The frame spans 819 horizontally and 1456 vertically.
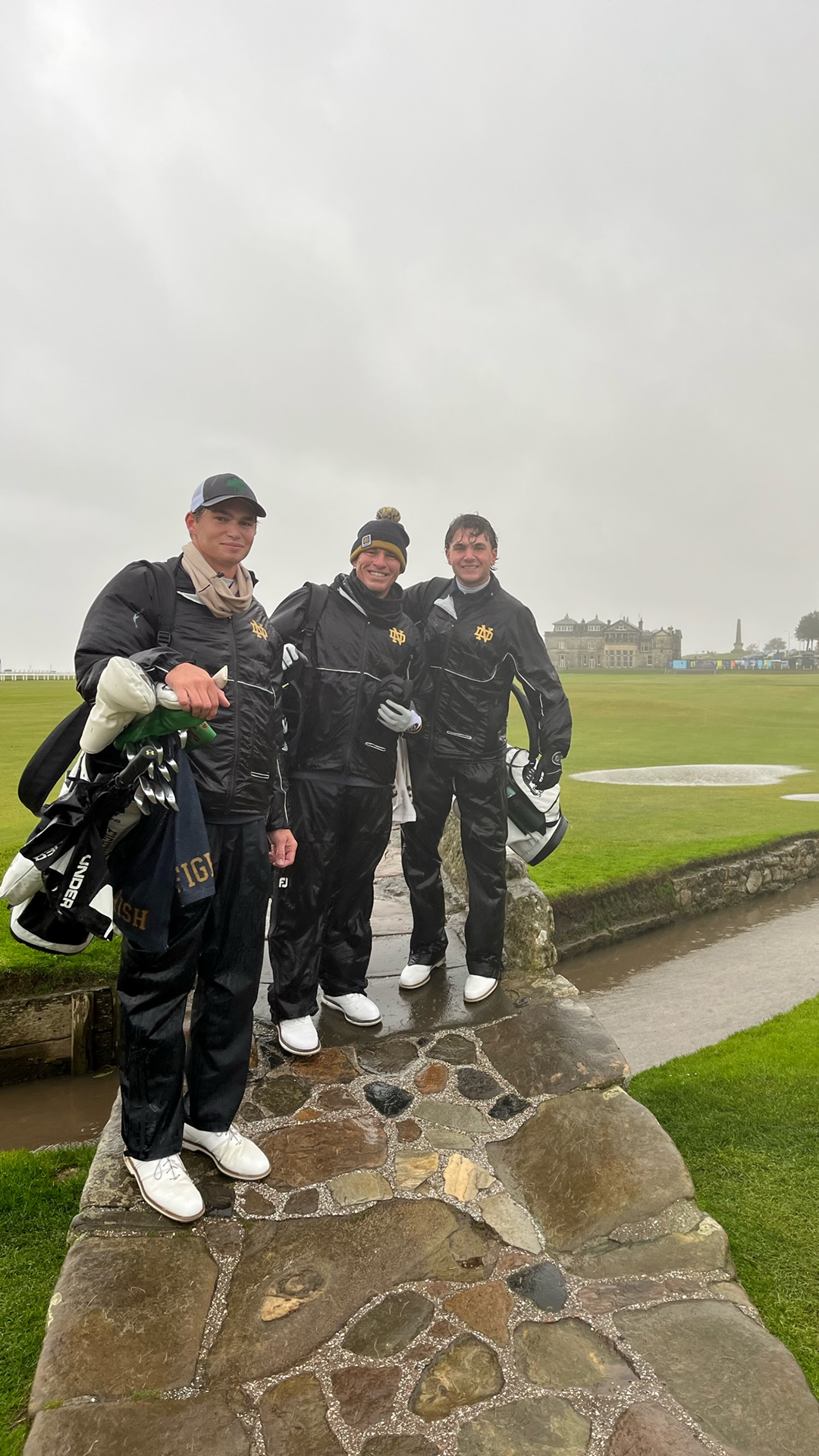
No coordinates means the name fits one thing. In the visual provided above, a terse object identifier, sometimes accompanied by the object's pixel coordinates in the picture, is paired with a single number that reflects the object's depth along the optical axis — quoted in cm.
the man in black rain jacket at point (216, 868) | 309
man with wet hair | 507
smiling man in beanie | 445
